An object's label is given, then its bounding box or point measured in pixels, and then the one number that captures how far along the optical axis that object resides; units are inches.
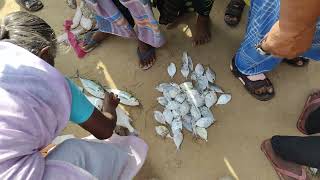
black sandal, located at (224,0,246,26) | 106.7
